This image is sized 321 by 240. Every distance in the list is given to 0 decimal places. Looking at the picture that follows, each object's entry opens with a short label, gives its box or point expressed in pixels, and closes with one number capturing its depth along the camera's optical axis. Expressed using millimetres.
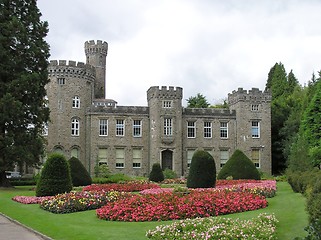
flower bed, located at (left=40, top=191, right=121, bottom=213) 19156
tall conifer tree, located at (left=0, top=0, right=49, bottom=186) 32125
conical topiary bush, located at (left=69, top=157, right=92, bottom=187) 33094
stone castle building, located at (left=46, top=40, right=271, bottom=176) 49156
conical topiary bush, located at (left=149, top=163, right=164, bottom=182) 38438
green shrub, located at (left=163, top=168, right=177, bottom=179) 44169
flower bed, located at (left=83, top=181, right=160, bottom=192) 27958
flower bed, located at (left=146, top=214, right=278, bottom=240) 11781
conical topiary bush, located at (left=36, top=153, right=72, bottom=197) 23656
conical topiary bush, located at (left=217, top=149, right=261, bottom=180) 33200
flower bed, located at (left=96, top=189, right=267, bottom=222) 16062
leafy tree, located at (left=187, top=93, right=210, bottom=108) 74875
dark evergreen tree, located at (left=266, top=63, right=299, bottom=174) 53531
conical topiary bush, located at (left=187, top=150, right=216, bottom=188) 26641
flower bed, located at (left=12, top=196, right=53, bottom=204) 22516
